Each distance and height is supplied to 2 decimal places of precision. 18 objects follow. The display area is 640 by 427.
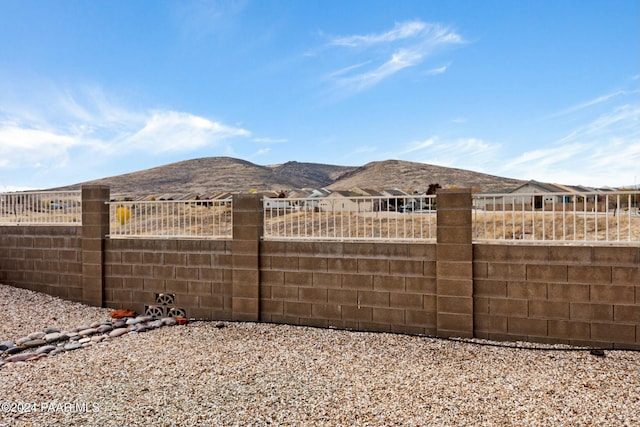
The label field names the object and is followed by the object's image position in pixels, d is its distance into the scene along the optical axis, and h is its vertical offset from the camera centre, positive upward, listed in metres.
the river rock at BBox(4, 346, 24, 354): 5.98 -1.98
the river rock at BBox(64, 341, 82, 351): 6.02 -1.94
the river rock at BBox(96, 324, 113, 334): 6.88 -1.92
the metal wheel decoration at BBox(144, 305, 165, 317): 7.57 -1.80
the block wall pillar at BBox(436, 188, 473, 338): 5.81 -0.75
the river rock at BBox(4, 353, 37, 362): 5.64 -1.98
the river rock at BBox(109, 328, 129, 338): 6.57 -1.92
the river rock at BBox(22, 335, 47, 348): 6.23 -1.96
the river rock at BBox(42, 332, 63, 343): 6.43 -1.93
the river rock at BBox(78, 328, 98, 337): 6.72 -1.94
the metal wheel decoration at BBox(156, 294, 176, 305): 7.51 -1.56
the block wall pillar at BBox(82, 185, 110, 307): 7.99 -0.56
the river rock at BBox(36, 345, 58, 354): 5.95 -1.97
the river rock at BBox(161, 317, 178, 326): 7.12 -1.87
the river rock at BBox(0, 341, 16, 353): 6.09 -1.95
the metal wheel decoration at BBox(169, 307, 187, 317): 7.43 -1.79
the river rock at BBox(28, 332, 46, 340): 6.47 -1.92
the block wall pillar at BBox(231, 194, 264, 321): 6.89 -0.74
